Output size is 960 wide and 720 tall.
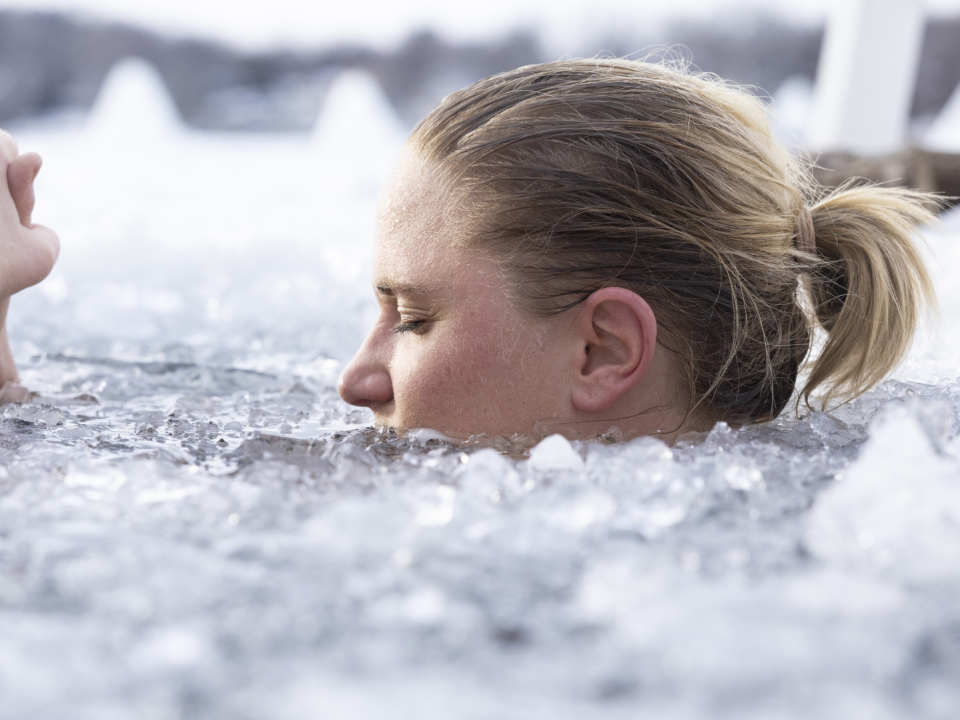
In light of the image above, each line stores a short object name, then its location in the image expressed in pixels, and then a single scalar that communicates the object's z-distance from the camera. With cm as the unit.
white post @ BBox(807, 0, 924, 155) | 489
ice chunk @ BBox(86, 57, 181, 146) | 795
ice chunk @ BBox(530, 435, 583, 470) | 102
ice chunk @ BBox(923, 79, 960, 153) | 592
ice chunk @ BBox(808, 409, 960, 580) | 77
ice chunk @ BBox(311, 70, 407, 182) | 787
